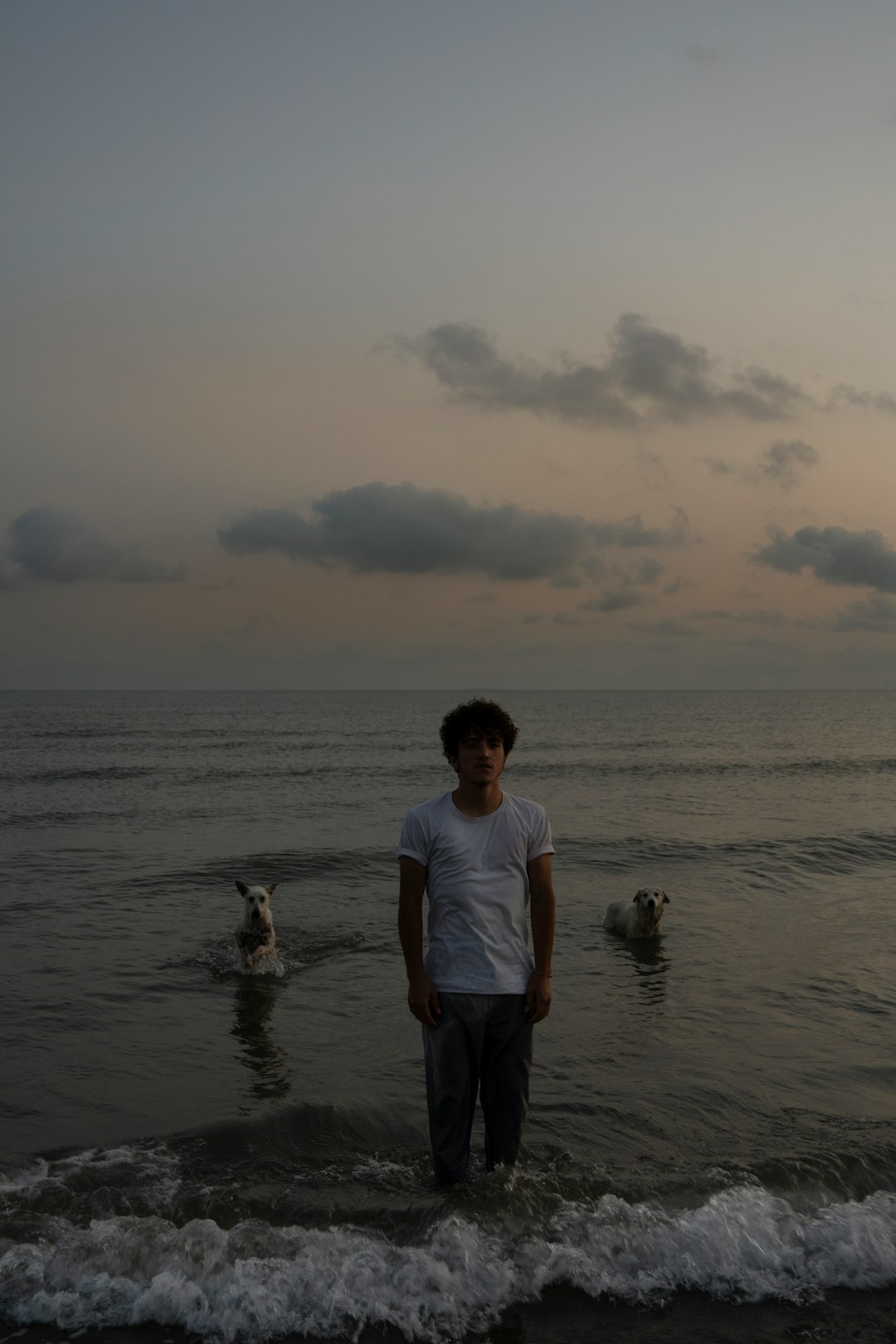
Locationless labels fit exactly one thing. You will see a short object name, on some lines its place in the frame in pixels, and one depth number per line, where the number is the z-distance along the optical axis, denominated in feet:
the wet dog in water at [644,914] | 41.09
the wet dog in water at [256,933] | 36.29
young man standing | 15.99
